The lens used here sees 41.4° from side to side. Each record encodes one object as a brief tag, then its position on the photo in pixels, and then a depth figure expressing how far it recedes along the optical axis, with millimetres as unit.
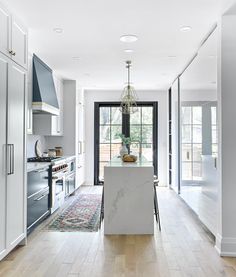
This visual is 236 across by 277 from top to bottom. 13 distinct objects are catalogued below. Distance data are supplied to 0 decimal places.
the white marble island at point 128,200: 4180
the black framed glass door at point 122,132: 8609
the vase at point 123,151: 5663
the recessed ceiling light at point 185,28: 3895
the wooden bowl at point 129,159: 4945
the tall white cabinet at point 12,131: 3098
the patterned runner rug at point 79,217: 4430
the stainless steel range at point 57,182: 5148
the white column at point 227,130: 3367
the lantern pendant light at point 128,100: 5704
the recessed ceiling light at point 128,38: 4220
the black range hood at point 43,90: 5118
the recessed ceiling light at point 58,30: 3981
